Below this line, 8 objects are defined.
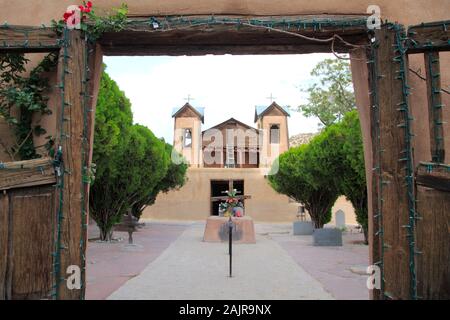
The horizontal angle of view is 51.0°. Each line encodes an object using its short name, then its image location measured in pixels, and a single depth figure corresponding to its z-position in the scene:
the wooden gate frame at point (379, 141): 4.07
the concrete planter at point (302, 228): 23.43
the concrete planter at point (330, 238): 17.33
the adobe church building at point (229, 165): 36.66
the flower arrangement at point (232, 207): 18.17
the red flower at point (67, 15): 4.40
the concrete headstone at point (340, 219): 27.55
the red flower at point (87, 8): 4.44
